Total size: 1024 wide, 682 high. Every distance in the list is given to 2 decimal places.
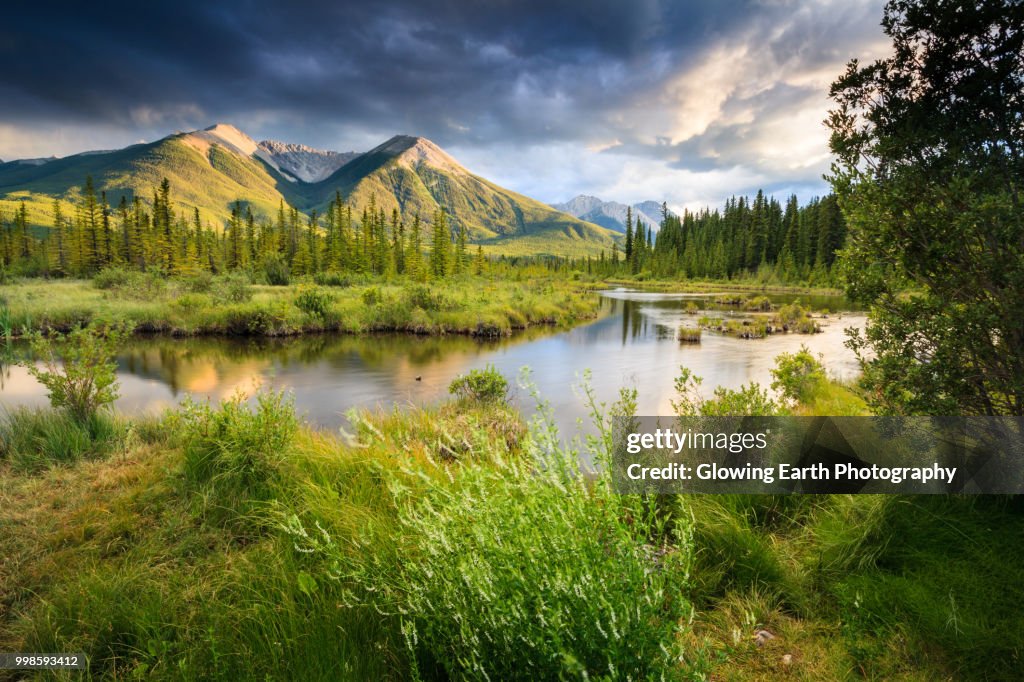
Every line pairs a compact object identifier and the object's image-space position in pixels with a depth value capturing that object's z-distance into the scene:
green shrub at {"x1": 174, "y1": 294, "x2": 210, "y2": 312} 28.09
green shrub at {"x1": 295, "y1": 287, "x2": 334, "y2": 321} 28.52
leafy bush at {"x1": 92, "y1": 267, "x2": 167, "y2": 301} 33.25
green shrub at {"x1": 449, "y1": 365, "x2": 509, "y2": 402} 11.55
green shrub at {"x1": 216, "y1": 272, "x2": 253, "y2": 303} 30.25
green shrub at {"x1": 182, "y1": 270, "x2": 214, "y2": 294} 35.13
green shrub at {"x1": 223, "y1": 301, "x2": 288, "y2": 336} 26.45
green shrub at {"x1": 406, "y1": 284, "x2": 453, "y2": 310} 31.36
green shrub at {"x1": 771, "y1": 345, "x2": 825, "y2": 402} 9.31
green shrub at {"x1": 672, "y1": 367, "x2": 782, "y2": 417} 6.70
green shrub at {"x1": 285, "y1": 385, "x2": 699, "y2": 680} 2.19
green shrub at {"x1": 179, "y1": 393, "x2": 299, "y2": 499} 5.48
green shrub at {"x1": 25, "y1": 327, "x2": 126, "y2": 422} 7.36
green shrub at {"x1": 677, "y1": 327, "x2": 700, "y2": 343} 25.67
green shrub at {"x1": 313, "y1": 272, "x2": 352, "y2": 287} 53.69
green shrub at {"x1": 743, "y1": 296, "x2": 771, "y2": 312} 44.62
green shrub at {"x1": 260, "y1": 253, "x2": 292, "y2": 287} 54.78
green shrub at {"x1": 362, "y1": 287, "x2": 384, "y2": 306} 31.11
